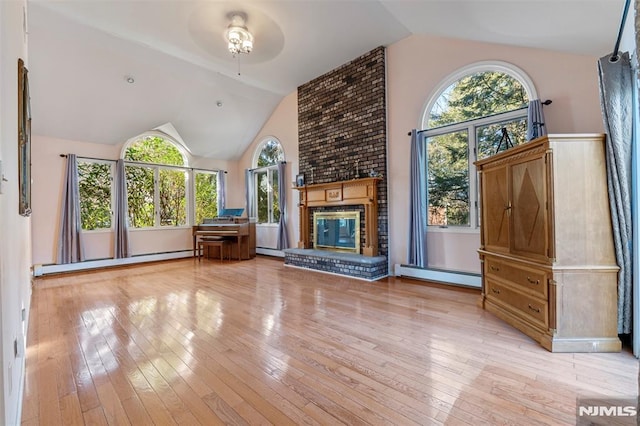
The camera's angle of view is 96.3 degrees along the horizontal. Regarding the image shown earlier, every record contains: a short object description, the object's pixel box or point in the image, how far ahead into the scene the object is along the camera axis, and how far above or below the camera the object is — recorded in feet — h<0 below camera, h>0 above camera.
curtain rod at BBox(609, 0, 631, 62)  7.14 +4.46
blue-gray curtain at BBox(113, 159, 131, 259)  19.81 -0.16
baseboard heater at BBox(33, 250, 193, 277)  17.38 -3.28
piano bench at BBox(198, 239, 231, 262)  22.22 -2.57
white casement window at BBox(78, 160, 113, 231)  19.17 +1.51
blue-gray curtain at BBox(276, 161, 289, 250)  22.22 +0.67
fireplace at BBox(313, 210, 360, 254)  17.44 -1.22
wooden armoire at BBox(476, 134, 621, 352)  7.40 -1.09
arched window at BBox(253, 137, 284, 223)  23.88 +3.01
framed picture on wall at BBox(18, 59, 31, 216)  6.79 +1.86
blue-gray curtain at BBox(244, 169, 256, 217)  25.48 +1.87
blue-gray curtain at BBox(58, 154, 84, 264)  17.76 -0.34
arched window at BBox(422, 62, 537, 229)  12.23 +3.84
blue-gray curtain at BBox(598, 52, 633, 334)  7.30 +0.88
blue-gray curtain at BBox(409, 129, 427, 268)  14.52 +0.34
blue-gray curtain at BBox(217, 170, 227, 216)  25.79 +2.12
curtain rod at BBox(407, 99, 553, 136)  11.02 +4.13
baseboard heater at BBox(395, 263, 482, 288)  13.20 -3.25
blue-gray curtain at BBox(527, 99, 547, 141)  10.84 +3.38
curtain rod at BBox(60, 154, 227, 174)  18.98 +3.86
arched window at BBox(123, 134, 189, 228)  21.44 +2.60
